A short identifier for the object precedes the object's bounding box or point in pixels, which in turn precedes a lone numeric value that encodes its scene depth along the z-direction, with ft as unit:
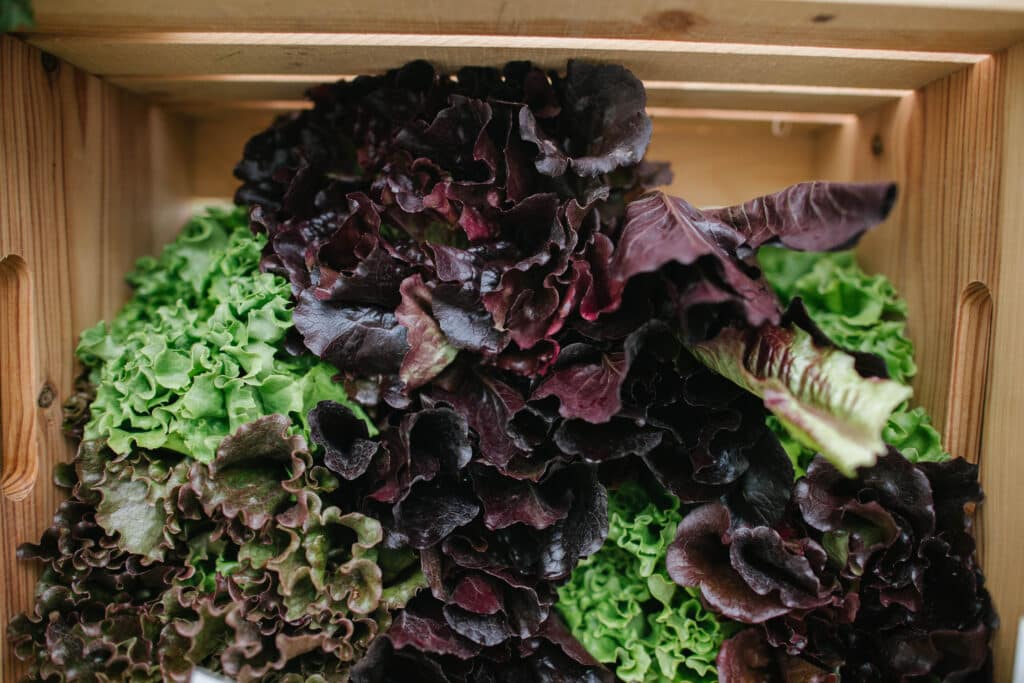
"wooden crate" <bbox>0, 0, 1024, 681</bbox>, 1.37
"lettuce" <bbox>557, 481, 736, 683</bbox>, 1.40
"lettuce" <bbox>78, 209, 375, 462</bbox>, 1.41
